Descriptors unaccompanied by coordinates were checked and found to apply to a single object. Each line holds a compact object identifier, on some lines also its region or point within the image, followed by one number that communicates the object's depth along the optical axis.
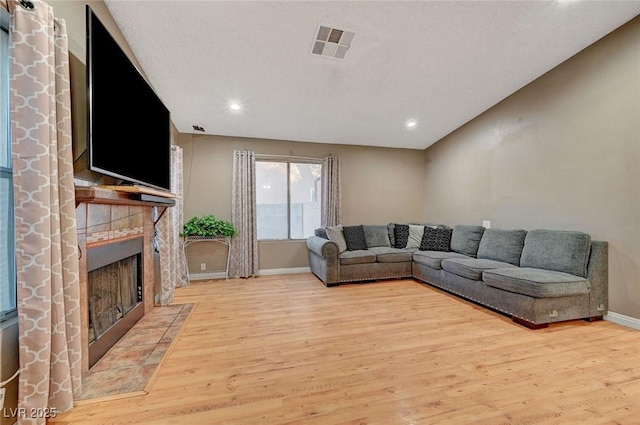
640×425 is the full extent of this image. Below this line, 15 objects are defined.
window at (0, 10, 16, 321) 1.27
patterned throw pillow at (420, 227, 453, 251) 4.25
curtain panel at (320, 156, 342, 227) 4.80
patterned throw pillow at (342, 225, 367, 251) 4.37
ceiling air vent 2.32
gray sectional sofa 2.46
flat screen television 1.56
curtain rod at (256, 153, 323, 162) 4.61
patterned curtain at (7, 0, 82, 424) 1.20
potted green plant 3.99
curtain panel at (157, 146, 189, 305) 3.09
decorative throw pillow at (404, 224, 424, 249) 4.58
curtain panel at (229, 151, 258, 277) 4.38
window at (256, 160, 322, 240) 4.73
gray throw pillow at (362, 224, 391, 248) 4.59
